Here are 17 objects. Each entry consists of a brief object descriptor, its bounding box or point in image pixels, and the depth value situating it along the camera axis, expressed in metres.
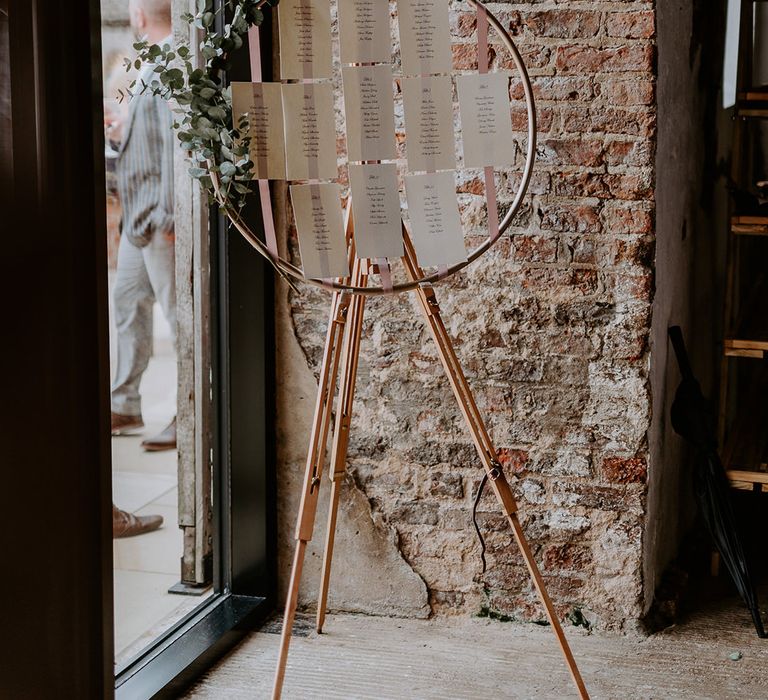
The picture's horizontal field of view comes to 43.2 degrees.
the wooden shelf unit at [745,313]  2.80
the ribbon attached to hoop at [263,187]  2.03
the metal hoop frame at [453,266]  2.03
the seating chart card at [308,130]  2.02
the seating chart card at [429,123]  2.08
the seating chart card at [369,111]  2.04
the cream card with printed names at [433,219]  2.12
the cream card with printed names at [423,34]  2.06
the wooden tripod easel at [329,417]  2.11
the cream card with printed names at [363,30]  2.03
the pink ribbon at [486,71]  2.11
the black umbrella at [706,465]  2.66
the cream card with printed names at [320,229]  2.05
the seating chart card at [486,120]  2.11
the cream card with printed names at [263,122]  1.99
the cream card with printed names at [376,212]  2.05
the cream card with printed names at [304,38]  2.01
